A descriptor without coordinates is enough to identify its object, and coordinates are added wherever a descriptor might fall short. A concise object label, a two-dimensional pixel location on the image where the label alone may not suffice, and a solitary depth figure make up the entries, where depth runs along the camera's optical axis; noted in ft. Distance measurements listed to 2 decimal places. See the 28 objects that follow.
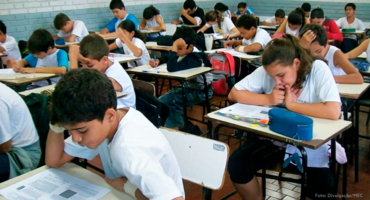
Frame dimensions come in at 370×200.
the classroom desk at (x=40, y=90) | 8.57
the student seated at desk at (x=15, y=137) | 5.92
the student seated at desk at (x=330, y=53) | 8.82
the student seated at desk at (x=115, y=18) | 21.27
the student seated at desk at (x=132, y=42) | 13.87
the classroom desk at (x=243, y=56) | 13.00
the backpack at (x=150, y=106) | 8.71
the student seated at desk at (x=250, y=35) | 14.02
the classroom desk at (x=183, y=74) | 10.53
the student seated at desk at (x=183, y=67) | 11.14
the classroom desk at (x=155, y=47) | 16.26
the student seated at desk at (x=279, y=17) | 25.02
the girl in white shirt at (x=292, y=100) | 6.46
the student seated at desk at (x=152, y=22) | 22.89
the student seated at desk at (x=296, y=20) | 17.38
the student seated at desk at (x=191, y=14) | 26.96
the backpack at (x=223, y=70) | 11.68
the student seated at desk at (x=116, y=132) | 3.58
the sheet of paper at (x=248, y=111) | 6.90
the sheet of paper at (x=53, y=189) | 4.31
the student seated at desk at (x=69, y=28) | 19.93
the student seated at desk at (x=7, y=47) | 16.31
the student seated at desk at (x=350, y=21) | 23.72
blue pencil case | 5.71
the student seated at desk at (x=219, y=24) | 20.84
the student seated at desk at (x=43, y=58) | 11.41
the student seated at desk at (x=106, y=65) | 8.70
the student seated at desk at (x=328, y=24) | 18.89
